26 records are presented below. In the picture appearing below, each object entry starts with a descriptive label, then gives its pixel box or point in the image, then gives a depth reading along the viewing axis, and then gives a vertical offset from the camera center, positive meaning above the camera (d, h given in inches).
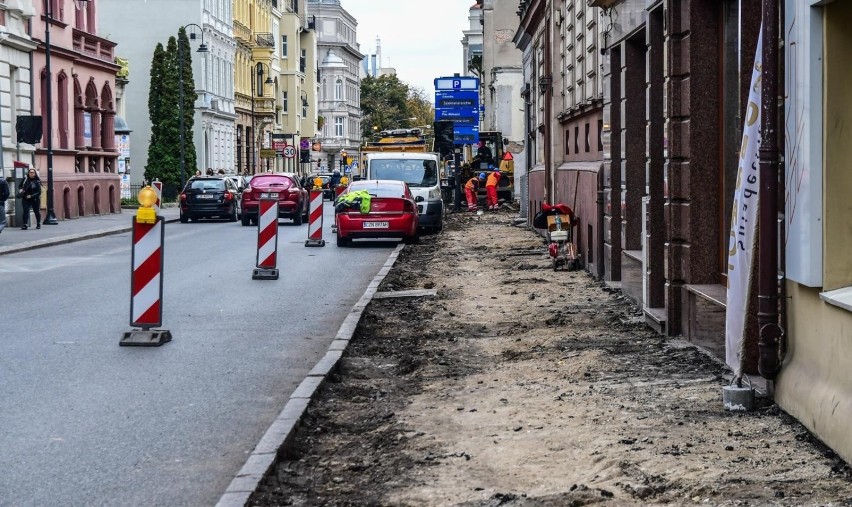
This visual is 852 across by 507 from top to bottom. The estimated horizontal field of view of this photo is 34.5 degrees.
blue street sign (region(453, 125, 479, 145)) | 2183.3 +86.8
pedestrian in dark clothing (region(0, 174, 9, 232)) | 1218.0 -0.6
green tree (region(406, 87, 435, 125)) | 5812.0 +360.3
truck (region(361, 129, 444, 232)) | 1327.5 +17.0
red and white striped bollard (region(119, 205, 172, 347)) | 479.8 -31.7
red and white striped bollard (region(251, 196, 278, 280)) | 759.7 -27.7
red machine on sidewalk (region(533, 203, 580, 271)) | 770.8 -23.6
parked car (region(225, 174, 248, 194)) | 2087.2 +19.3
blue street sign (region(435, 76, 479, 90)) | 2297.9 +180.3
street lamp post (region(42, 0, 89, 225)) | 1444.4 +78.6
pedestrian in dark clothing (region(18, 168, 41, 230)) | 1381.6 +2.0
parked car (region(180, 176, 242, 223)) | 1722.4 -9.0
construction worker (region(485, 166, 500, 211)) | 1997.7 +1.4
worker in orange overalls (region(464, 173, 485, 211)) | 2012.8 -2.7
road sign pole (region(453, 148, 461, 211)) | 2047.2 +10.3
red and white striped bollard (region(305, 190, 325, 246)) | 1133.1 -23.4
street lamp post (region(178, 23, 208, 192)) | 2229.2 +60.3
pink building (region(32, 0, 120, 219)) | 1652.3 +113.7
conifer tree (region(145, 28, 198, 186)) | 2529.5 +146.0
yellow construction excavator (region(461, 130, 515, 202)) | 2260.1 +43.4
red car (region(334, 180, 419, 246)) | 1112.8 -22.4
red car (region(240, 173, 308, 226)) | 1596.9 -2.1
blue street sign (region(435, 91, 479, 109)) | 2292.1 +152.4
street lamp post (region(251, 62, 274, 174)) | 3497.8 +155.5
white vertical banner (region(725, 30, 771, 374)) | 325.1 -9.6
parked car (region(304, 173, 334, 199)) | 2473.3 +13.5
